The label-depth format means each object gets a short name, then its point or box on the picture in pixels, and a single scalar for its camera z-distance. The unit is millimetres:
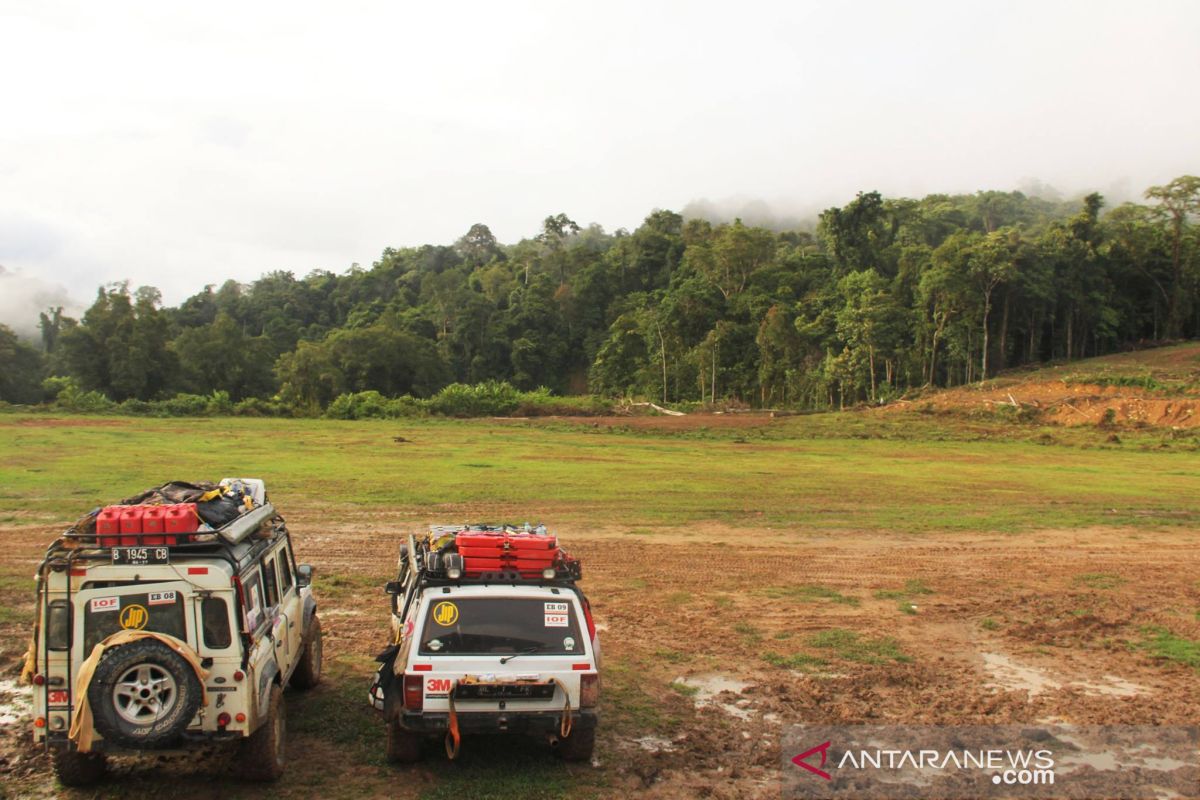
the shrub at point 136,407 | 60344
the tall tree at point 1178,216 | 77000
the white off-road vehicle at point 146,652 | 6250
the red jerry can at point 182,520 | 6668
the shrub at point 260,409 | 62125
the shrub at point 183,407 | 60394
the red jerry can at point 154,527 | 6637
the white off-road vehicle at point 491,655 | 7051
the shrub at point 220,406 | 61562
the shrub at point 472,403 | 63781
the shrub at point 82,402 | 60844
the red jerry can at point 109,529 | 6578
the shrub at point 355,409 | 61281
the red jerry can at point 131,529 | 6611
